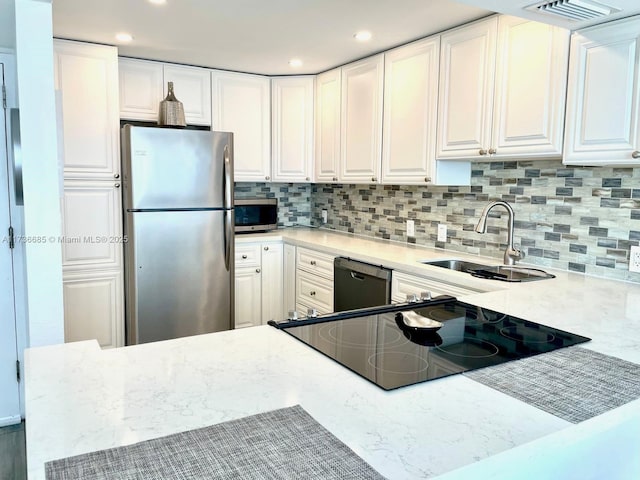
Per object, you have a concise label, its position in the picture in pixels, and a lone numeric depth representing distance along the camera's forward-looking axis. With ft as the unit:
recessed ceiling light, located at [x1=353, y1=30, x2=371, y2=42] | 9.50
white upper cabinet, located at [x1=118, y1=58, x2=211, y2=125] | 11.17
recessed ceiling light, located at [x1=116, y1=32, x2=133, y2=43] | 9.68
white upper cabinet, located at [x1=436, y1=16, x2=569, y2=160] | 7.17
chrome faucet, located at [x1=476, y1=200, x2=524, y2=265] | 8.48
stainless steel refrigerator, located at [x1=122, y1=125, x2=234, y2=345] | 10.09
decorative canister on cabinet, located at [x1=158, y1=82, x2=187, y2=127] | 10.96
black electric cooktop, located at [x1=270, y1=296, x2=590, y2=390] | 3.76
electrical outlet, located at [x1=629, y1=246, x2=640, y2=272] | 7.04
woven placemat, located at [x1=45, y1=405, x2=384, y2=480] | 2.35
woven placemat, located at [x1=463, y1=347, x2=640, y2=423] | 3.14
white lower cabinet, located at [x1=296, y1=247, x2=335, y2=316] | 10.98
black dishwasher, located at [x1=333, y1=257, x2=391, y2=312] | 9.20
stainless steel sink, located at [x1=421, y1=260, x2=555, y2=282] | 7.93
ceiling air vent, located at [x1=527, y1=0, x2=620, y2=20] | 5.50
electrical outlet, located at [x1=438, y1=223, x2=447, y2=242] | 10.40
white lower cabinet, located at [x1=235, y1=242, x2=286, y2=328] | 12.19
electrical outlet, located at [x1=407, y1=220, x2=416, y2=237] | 11.29
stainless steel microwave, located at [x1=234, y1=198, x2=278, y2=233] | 13.10
